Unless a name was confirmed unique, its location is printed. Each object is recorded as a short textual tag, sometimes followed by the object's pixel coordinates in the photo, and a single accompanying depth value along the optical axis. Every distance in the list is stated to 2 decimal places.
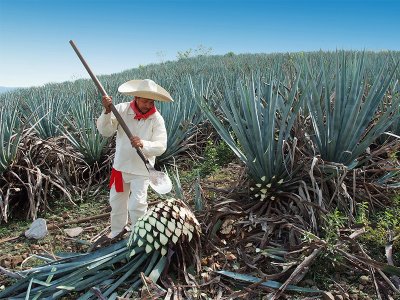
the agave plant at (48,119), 4.77
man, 2.89
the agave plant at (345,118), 2.79
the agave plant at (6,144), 3.68
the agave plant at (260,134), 2.70
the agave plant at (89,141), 4.27
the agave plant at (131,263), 2.25
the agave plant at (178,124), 4.64
